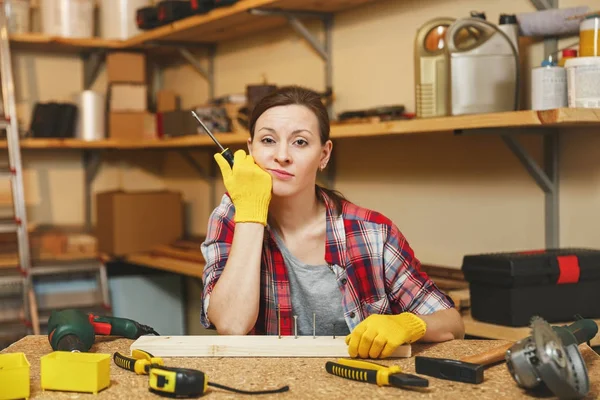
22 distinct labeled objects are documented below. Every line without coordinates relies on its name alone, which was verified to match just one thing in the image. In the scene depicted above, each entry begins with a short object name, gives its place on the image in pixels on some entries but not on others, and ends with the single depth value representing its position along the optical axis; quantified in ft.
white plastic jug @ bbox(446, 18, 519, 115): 7.66
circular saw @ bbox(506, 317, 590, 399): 3.66
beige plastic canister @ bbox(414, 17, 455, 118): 8.02
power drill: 4.95
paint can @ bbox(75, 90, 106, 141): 13.83
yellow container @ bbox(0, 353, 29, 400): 3.91
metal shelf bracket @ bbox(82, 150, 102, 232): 15.21
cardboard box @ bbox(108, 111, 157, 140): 13.99
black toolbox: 6.96
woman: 5.83
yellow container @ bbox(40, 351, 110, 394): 4.01
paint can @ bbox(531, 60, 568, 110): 7.11
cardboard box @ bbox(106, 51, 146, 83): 14.11
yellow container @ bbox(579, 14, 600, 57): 6.92
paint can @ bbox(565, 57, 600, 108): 6.73
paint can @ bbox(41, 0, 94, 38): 13.74
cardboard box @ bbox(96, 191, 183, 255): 13.30
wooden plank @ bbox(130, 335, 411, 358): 4.70
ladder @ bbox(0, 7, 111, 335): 12.68
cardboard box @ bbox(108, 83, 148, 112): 14.05
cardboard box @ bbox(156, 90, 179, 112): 14.17
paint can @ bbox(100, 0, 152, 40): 14.02
